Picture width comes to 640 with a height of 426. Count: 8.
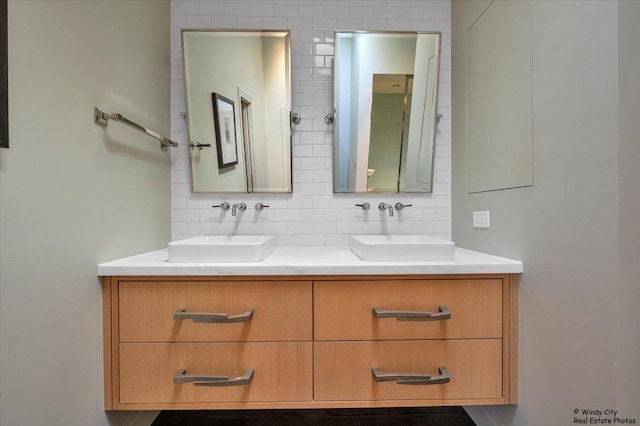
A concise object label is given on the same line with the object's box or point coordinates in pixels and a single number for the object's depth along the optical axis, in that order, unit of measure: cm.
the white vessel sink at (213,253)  120
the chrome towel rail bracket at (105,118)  113
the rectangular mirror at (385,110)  174
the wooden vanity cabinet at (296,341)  115
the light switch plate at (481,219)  145
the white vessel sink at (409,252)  123
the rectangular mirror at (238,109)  172
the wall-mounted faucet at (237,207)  176
